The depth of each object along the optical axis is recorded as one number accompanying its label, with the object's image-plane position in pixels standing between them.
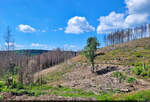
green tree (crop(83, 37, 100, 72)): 27.00
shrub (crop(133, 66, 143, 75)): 19.81
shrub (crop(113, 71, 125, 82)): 17.96
